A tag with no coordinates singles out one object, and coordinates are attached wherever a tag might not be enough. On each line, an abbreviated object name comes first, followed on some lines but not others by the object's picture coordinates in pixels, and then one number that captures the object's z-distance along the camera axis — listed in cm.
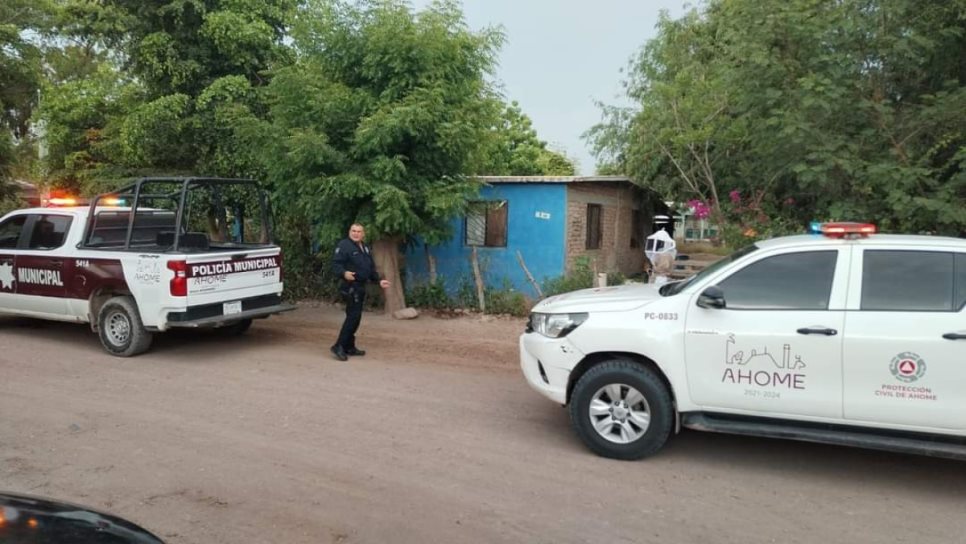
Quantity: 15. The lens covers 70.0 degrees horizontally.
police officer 847
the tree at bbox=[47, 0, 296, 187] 1277
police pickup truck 816
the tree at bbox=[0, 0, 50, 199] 1481
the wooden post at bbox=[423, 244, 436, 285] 1292
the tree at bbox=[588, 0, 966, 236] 851
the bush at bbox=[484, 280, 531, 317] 1206
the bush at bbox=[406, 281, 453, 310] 1261
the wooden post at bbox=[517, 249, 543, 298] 1301
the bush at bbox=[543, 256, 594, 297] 1266
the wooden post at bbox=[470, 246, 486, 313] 1243
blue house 1320
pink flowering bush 1151
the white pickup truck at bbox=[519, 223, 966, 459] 458
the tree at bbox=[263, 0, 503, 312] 1034
